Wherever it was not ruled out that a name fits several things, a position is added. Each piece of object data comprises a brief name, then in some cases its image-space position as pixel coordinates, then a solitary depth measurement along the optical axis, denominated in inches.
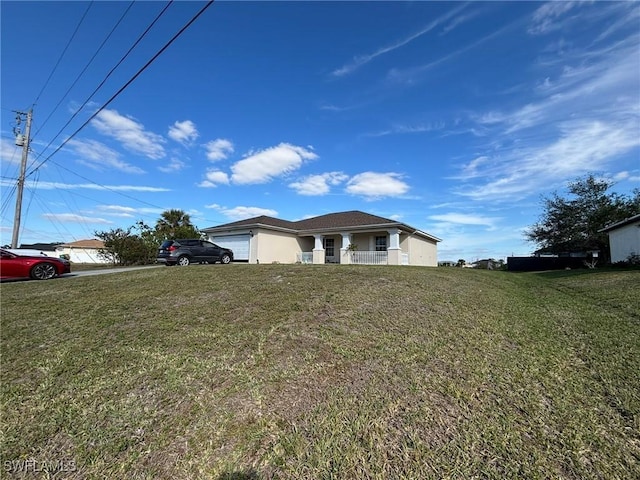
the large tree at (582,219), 1006.4
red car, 451.2
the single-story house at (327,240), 840.9
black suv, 637.3
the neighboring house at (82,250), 1774.1
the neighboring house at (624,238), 700.7
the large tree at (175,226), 1201.4
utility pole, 745.6
